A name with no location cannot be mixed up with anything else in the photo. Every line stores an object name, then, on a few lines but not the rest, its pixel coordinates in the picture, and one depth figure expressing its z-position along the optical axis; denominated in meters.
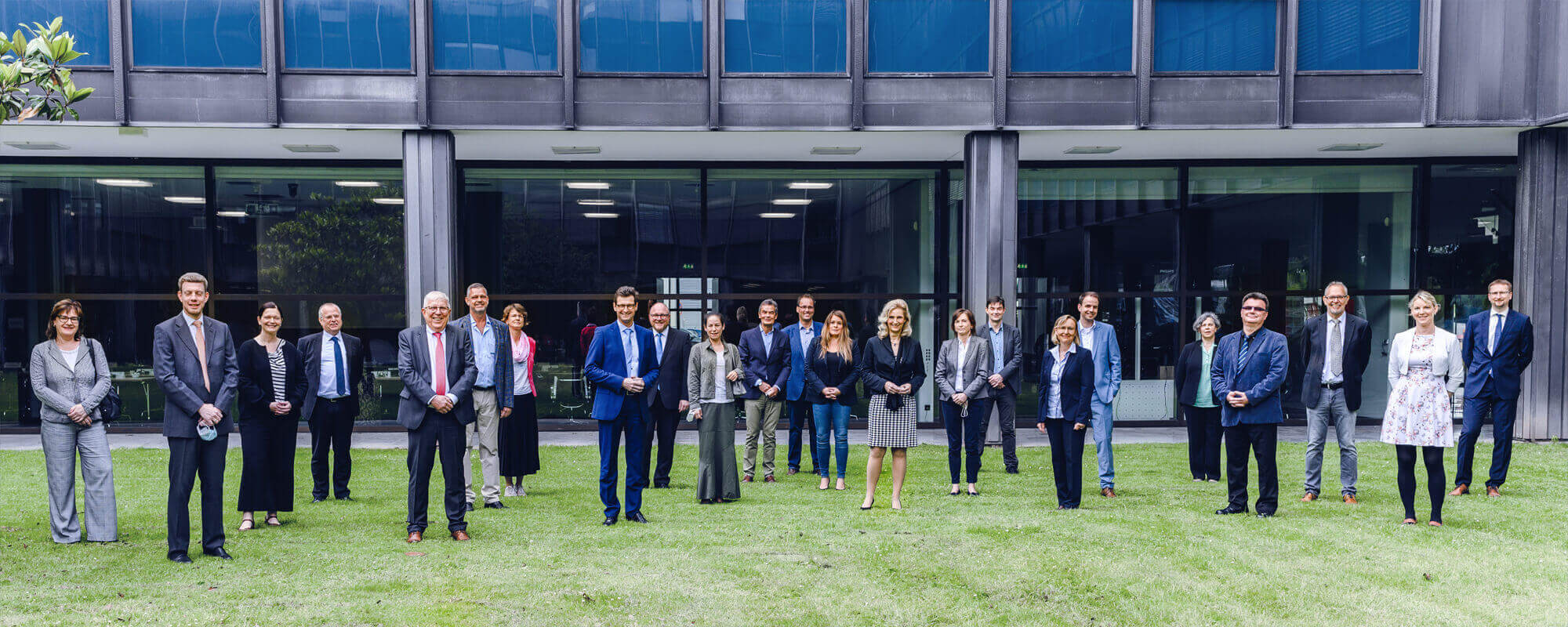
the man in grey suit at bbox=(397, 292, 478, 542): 7.11
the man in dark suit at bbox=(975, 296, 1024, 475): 10.03
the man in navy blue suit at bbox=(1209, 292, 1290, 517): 7.82
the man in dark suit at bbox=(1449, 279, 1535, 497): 8.92
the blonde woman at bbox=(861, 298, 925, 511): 8.20
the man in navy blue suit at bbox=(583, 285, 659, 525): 7.84
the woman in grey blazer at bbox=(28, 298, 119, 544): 6.98
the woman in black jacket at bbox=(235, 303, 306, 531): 7.59
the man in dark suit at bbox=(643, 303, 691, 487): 8.38
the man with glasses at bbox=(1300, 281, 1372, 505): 8.55
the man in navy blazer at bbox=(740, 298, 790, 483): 9.79
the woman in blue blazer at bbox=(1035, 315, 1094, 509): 8.29
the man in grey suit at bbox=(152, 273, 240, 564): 6.45
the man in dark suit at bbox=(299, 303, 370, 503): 8.61
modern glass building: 12.82
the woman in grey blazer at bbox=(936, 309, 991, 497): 8.76
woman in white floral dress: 7.50
